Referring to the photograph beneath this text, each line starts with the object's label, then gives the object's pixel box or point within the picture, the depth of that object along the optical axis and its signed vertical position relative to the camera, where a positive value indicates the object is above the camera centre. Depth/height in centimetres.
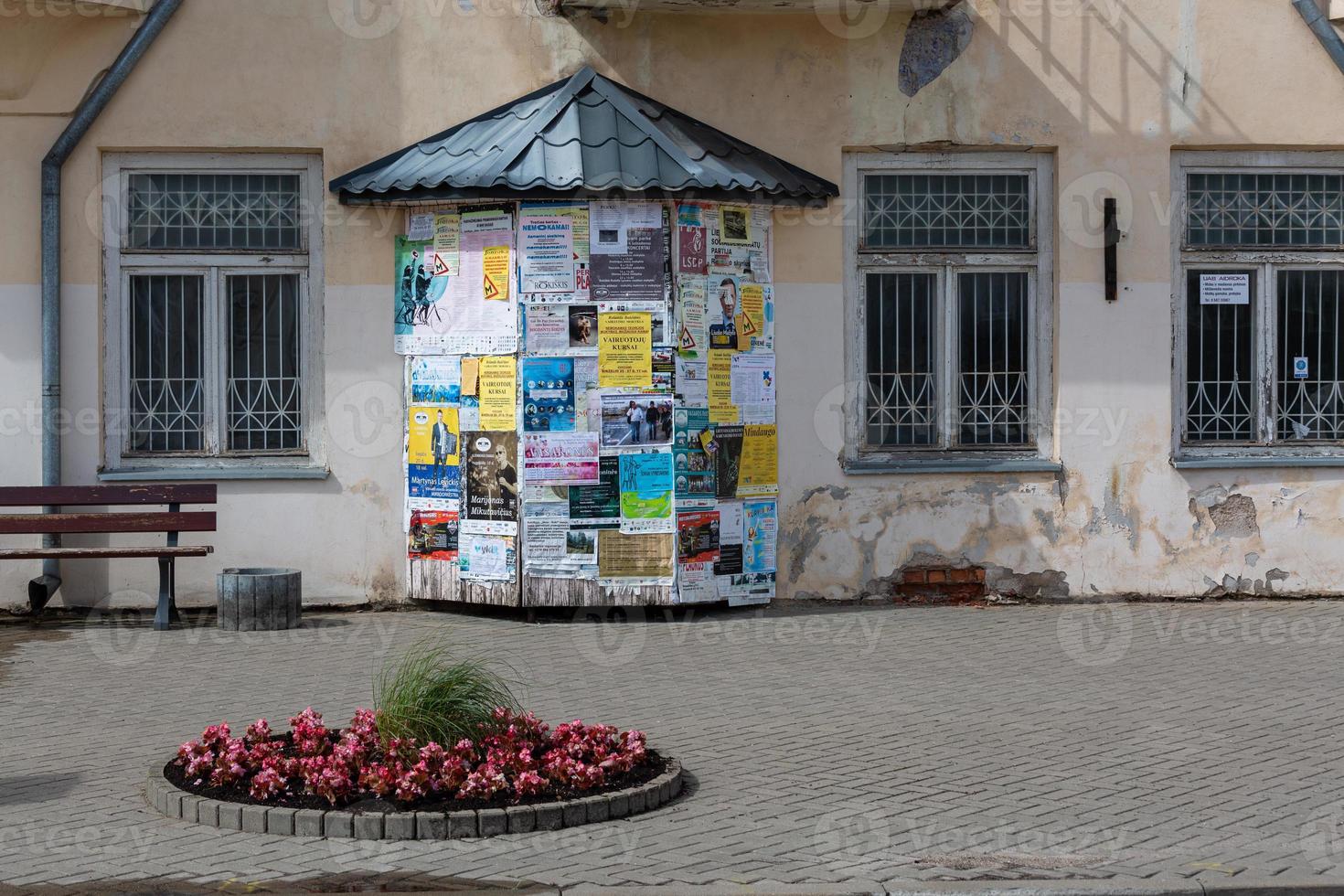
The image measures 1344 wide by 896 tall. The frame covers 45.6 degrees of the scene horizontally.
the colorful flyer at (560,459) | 1096 -14
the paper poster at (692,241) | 1103 +136
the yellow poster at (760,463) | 1144 -18
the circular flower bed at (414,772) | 582 -125
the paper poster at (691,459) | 1102 -15
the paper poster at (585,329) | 1098 +75
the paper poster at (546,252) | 1094 +127
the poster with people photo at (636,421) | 1098 +12
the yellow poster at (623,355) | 1098 +63
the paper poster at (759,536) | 1143 -71
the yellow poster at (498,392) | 1099 +32
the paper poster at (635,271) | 1097 +115
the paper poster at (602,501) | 1098 -43
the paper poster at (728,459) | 1127 -15
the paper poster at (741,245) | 1126 +137
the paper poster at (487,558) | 1102 -83
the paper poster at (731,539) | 1128 -72
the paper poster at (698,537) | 1104 -69
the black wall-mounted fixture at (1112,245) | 1183 +141
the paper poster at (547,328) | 1096 +76
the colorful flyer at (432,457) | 1124 -13
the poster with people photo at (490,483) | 1099 -30
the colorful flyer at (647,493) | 1100 -38
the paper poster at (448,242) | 1120 +139
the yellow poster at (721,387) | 1126 +36
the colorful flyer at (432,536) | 1130 -69
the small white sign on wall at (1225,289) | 1222 +111
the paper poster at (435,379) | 1122 +43
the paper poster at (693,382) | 1105 +38
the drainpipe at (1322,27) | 1192 +304
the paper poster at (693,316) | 1105 +84
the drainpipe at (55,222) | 1125 +154
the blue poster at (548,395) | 1096 +30
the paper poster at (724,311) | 1125 +89
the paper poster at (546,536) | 1098 -67
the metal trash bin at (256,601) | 1070 -108
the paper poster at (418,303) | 1129 +97
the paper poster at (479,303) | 1102 +95
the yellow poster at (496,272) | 1102 +115
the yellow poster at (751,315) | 1143 +88
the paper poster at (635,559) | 1101 -83
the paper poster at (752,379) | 1141 +42
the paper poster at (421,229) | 1133 +150
